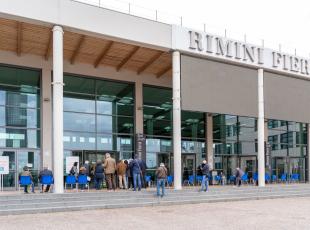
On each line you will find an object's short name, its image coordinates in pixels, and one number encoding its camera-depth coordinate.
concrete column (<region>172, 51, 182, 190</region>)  18.05
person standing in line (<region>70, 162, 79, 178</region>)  18.06
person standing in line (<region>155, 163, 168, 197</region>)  15.49
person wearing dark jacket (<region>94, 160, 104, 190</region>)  17.33
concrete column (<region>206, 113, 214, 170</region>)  24.77
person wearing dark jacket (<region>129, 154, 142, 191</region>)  16.30
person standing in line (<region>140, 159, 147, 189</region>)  17.84
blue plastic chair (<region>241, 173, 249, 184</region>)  23.24
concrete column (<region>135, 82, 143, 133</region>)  22.52
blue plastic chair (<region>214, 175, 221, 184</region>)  24.10
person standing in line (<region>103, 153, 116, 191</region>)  16.89
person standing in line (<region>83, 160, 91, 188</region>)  18.26
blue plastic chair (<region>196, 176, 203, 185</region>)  22.50
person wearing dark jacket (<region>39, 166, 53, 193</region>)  15.85
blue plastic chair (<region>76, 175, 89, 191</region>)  16.85
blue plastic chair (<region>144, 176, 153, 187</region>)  20.49
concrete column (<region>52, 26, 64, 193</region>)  14.85
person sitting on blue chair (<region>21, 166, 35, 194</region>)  15.82
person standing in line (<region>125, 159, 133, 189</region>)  17.26
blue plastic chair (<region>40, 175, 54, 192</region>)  15.63
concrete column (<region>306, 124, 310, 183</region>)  27.51
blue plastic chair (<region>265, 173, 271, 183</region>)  24.70
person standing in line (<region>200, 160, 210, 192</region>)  17.25
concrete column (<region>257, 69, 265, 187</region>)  21.32
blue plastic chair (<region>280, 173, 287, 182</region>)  26.77
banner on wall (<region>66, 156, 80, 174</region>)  19.98
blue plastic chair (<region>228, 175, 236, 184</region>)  24.62
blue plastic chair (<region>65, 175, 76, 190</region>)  16.86
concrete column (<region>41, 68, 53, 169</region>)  19.27
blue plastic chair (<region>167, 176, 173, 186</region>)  21.59
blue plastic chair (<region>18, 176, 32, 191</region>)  15.54
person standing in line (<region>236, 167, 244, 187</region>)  21.27
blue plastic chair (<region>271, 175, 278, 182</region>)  26.56
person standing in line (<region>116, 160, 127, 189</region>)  17.62
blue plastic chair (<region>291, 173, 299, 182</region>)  27.34
